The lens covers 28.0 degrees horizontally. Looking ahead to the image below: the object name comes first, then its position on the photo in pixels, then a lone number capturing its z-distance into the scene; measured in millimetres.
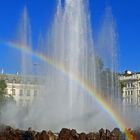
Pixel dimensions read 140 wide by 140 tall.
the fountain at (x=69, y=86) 19738
